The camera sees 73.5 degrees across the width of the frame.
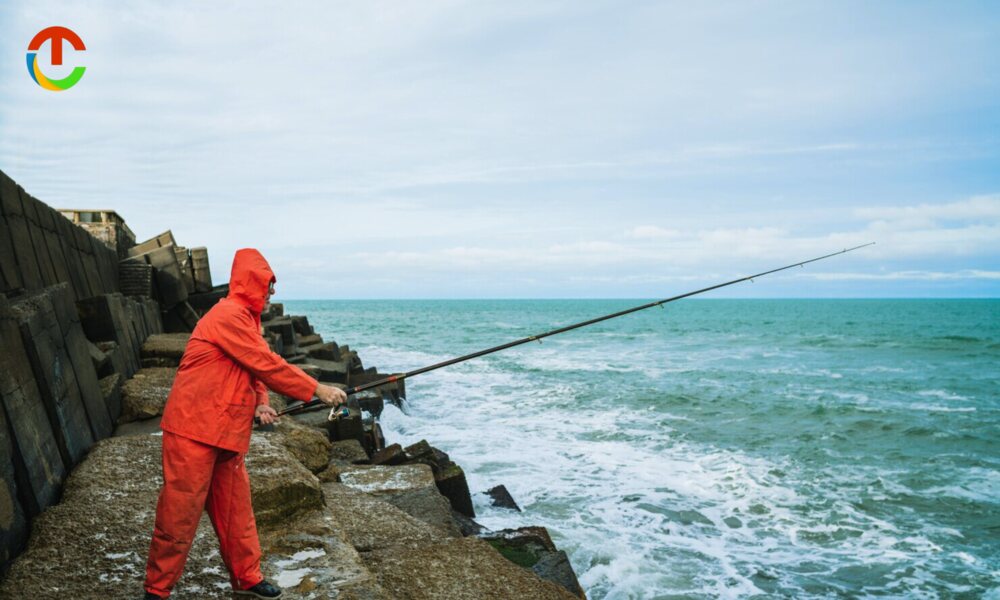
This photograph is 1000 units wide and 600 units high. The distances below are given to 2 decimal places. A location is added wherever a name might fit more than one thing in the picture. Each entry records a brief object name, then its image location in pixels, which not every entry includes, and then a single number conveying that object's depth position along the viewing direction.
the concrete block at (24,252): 5.18
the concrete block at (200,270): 13.06
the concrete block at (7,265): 4.70
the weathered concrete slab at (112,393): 5.11
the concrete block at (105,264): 8.58
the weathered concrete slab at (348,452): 7.07
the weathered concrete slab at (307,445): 5.38
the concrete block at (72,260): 6.90
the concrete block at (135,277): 9.94
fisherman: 2.65
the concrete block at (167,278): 11.09
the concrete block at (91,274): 7.76
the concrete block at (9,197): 5.09
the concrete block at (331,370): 12.79
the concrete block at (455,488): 6.94
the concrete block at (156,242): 12.05
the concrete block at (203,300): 12.87
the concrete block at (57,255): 6.29
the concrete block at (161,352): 7.40
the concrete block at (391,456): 7.39
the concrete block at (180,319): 11.48
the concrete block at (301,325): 19.14
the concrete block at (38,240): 5.75
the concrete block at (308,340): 17.03
